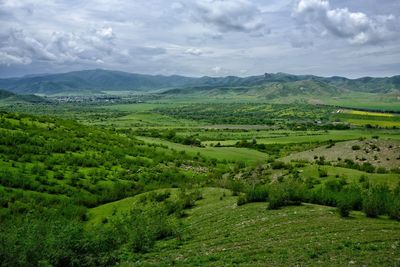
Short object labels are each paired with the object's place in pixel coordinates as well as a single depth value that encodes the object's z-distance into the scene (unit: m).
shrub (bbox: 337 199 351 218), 23.41
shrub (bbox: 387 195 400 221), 22.56
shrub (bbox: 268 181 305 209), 26.80
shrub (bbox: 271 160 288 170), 46.98
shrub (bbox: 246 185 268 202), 29.59
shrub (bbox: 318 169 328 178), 39.84
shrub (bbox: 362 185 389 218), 23.39
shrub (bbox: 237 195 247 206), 29.48
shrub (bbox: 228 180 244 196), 34.28
